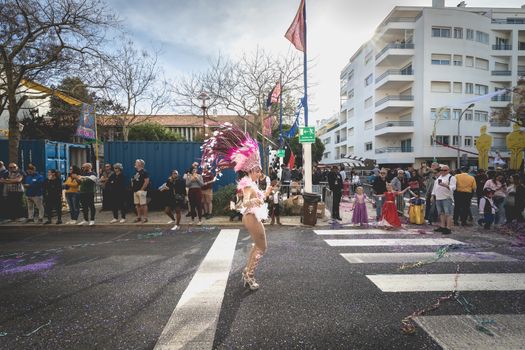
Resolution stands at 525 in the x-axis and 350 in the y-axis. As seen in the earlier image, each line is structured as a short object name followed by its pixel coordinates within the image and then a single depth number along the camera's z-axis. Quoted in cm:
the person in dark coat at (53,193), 930
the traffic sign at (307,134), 1010
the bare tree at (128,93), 2002
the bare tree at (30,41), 1006
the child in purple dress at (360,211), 905
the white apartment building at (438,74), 3291
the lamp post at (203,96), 1452
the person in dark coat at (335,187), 1016
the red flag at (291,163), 1558
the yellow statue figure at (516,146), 1784
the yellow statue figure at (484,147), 2034
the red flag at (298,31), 1041
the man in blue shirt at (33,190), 916
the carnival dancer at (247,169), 431
